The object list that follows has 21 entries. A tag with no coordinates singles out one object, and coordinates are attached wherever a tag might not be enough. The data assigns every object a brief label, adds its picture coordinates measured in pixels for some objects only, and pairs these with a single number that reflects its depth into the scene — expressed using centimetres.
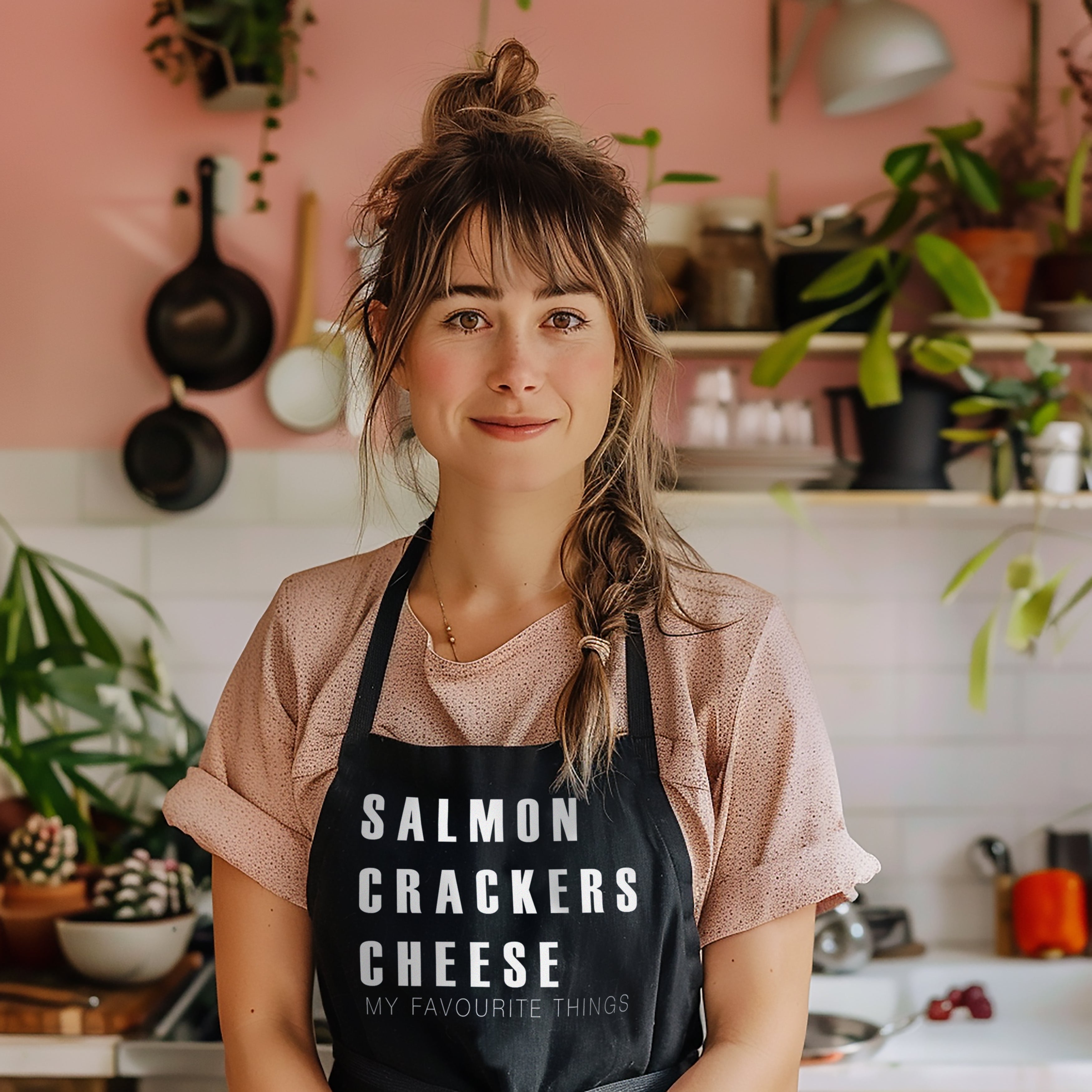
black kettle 211
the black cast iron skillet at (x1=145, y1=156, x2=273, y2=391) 229
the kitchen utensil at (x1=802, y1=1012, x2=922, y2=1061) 177
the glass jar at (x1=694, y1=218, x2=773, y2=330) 213
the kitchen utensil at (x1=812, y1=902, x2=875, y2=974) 206
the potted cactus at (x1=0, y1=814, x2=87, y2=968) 188
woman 104
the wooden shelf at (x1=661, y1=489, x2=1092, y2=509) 207
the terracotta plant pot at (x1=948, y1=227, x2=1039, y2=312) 213
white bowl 179
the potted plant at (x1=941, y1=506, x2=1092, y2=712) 202
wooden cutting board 173
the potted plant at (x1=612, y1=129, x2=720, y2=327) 205
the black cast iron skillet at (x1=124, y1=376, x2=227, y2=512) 228
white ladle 230
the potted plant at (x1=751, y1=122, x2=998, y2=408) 197
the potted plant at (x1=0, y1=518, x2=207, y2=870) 195
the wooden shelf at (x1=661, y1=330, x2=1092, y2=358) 209
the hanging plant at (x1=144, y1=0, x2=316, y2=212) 219
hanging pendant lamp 210
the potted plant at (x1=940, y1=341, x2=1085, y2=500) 203
